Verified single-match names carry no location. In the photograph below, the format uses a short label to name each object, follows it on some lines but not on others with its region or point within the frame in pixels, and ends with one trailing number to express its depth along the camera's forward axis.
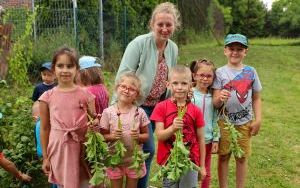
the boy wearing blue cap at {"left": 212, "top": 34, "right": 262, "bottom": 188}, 4.26
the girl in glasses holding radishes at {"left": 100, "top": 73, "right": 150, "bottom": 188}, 3.67
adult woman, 4.06
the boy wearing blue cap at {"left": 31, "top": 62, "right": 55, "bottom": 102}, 4.94
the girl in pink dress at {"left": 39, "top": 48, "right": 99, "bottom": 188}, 3.50
